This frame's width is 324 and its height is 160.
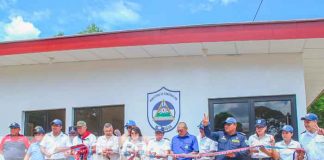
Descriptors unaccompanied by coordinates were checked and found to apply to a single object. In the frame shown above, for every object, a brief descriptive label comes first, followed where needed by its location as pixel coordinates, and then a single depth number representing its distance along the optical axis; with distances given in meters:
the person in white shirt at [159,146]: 7.57
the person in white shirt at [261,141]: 7.10
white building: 8.69
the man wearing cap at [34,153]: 7.93
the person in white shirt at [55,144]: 7.82
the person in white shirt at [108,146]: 7.91
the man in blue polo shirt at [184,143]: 7.47
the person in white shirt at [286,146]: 7.07
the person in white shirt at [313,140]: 6.69
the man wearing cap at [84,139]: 8.08
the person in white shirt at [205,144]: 7.70
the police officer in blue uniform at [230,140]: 6.93
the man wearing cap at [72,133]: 8.92
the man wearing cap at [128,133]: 7.92
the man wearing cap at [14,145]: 8.72
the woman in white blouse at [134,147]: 7.70
